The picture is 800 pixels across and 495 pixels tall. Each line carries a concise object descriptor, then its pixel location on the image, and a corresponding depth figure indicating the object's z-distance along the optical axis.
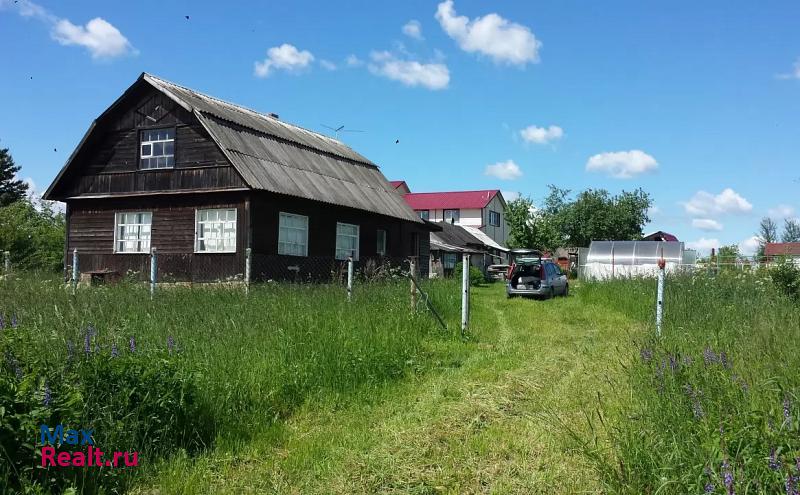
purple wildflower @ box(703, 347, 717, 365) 4.79
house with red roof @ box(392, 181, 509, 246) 61.97
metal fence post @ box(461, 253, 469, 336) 10.12
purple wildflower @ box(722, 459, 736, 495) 2.89
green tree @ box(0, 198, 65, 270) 21.16
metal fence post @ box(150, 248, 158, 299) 10.28
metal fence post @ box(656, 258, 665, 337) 8.88
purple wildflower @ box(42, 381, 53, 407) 3.84
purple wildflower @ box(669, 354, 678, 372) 4.81
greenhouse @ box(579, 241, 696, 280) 29.34
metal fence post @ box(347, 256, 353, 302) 9.75
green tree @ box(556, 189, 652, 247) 54.72
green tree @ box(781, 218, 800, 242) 106.62
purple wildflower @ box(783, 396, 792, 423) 3.28
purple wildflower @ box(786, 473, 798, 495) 2.82
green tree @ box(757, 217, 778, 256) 105.38
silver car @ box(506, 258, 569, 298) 21.52
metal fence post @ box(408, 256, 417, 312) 9.99
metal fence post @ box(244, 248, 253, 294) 10.99
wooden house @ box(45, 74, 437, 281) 18.73
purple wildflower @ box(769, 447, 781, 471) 3.04
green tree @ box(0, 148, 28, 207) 49.59
